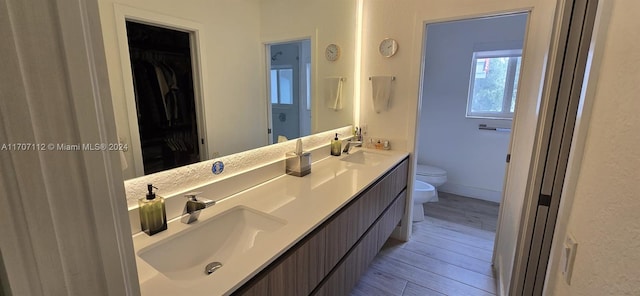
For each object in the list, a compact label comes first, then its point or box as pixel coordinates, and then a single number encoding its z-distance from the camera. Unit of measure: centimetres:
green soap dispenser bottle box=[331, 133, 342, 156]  239
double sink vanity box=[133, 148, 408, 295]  91
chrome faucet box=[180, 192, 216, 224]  119
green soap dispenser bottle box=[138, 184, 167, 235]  105
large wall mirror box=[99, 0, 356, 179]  107
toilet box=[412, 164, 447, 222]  297
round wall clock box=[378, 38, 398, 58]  238
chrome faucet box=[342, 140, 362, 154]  249
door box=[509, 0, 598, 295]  108
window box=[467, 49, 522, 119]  332
